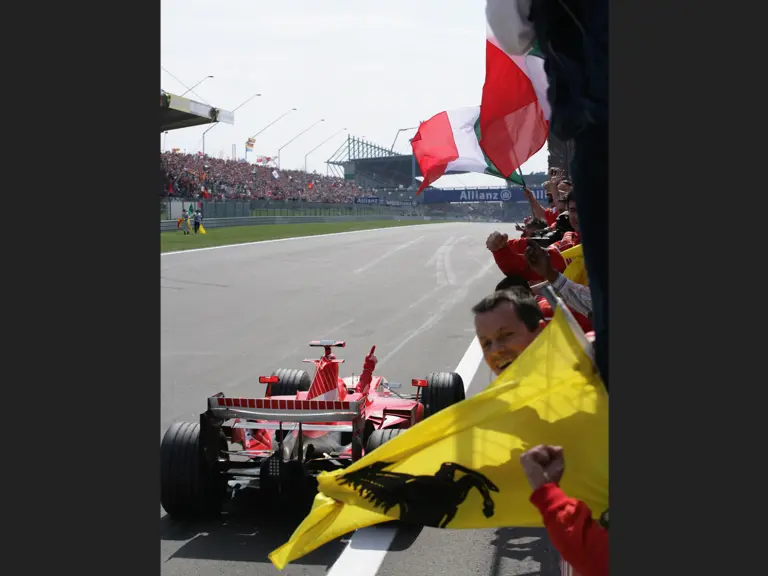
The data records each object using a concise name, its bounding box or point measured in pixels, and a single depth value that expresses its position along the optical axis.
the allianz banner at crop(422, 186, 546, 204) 84.64
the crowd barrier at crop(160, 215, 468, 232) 48.04
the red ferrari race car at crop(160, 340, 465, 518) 5.74
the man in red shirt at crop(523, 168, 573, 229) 7.80
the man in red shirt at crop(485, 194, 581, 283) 4.67
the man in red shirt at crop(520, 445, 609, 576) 1.99
